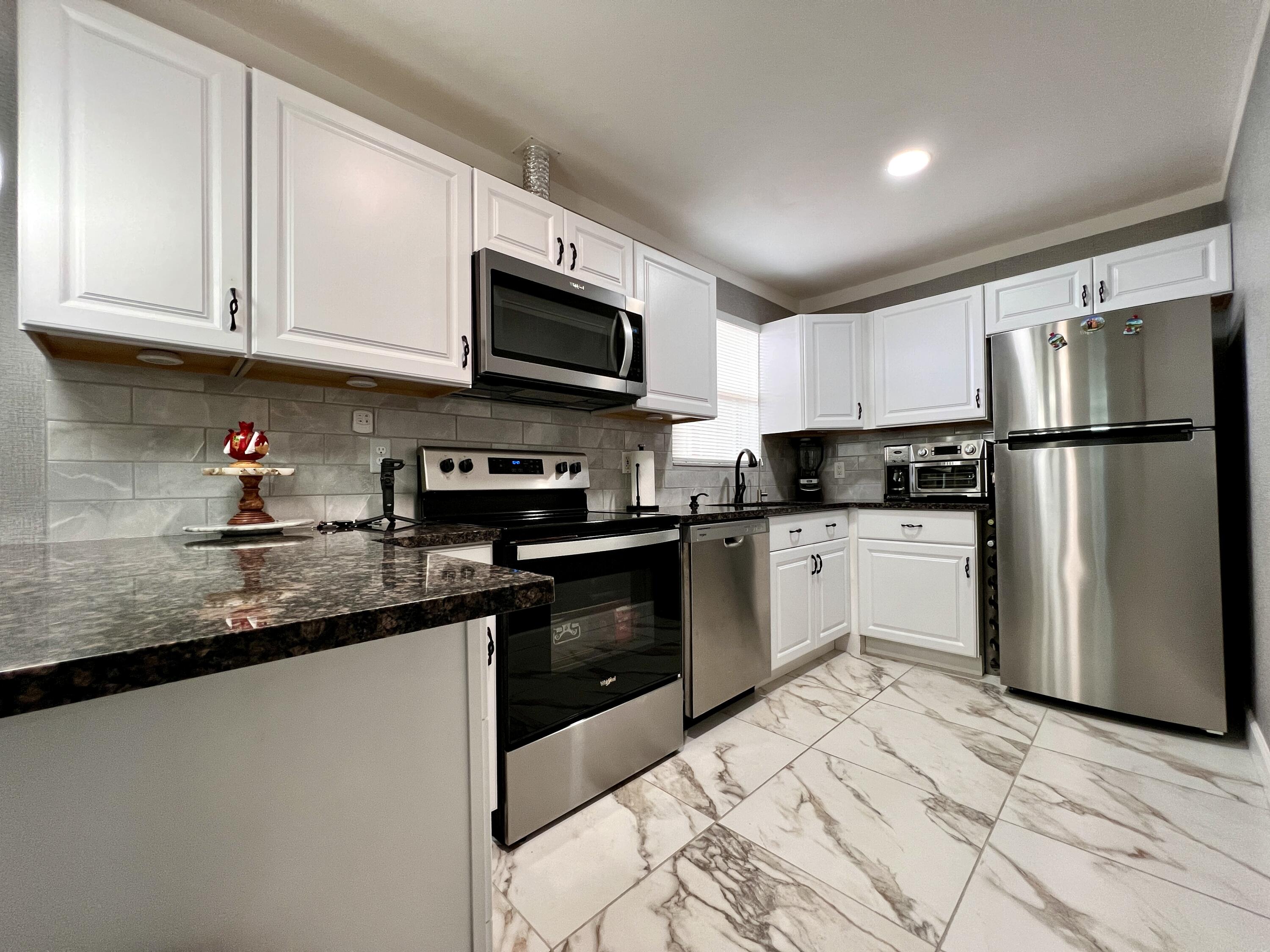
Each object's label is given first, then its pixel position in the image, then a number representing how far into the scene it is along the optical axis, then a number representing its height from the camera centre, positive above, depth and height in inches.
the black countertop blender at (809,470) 151.1 +3.0
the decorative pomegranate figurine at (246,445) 56.0 +4.7
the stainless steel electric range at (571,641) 62.8 -20.9
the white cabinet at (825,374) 135.9 +27.2
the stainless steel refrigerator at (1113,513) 84.0 -6.6
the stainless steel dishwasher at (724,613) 85.6 -22.6
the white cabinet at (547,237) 74.4 +38.1
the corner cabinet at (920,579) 111.0 -22.3
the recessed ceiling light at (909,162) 90.8 +55.1
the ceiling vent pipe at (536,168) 84.7 +50.8
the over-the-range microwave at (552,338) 72.7 +22.1
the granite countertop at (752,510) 86.6 -6.0
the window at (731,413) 126.6 +17.8
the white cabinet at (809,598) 106.5 -25.6
